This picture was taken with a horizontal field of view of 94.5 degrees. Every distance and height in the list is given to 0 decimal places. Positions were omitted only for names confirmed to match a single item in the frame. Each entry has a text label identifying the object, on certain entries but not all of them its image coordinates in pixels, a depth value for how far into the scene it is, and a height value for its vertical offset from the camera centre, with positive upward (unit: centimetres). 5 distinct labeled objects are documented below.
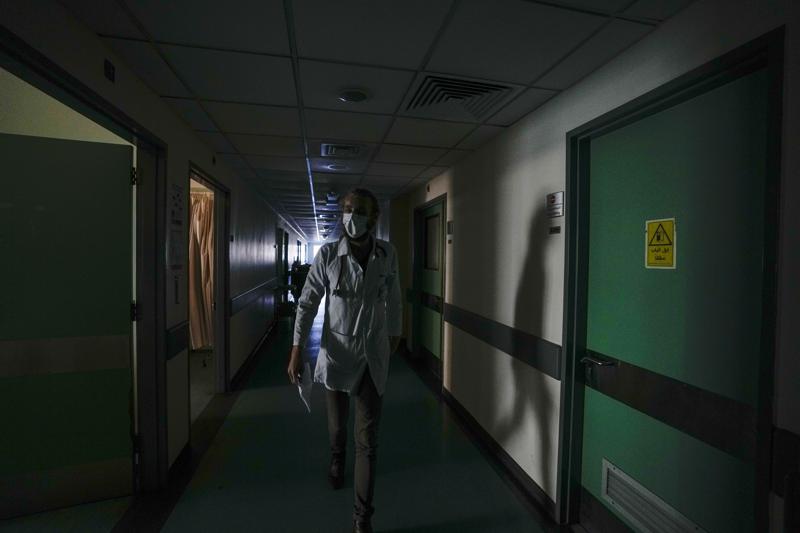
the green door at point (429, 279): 461 -32
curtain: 494 -20
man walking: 196 -34
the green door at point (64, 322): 194 -40
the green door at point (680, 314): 127 -23
